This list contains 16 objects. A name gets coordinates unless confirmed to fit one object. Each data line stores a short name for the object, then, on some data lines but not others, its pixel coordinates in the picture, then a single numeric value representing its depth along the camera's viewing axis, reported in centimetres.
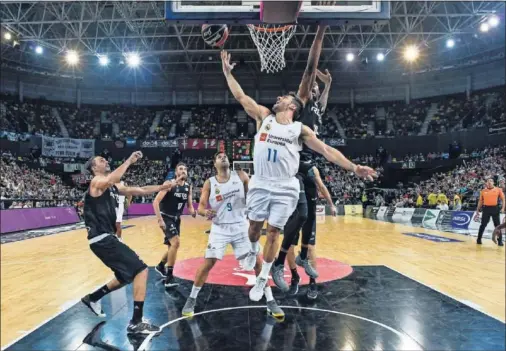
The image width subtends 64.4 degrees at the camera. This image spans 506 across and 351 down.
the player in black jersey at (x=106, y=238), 466
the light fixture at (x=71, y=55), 2529
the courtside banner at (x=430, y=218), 1891
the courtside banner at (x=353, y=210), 2931
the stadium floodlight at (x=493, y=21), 2362
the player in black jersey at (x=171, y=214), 711
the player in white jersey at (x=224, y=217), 520
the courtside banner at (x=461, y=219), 1652
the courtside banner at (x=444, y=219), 1786
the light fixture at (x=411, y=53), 2584
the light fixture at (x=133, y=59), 2651
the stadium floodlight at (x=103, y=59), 2709
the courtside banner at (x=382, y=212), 2537
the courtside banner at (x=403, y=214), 2253
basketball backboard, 627
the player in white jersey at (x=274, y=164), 454
